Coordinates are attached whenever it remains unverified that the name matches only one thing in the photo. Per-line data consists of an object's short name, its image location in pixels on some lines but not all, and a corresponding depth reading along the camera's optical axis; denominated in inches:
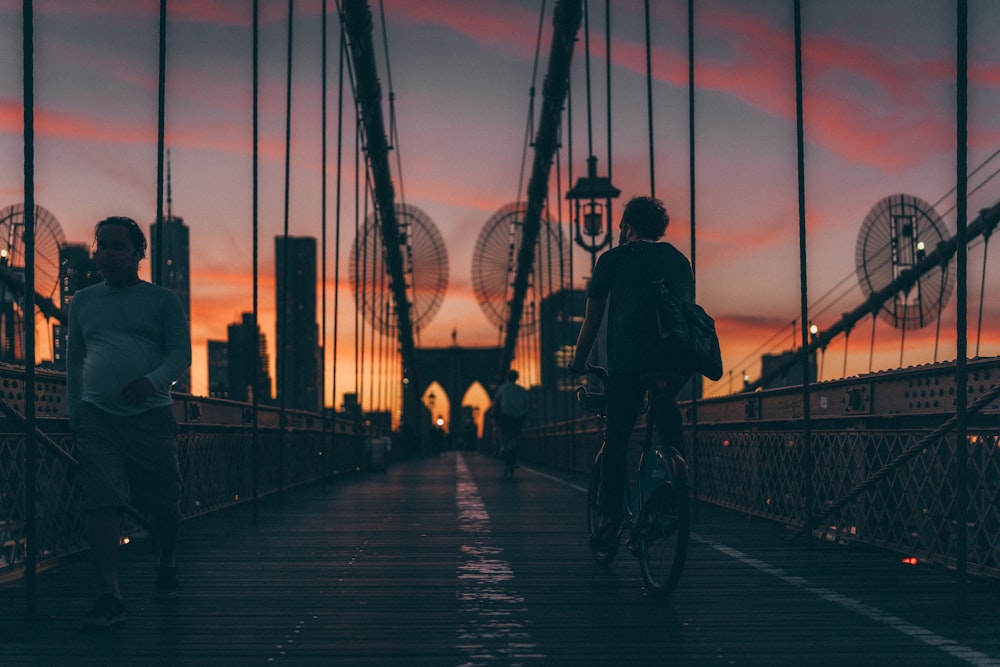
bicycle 179.6
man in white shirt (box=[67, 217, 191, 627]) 174.4
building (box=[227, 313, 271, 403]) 4421.8
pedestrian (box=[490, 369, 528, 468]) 688.4
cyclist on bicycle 195.2
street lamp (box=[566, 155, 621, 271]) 823.7
